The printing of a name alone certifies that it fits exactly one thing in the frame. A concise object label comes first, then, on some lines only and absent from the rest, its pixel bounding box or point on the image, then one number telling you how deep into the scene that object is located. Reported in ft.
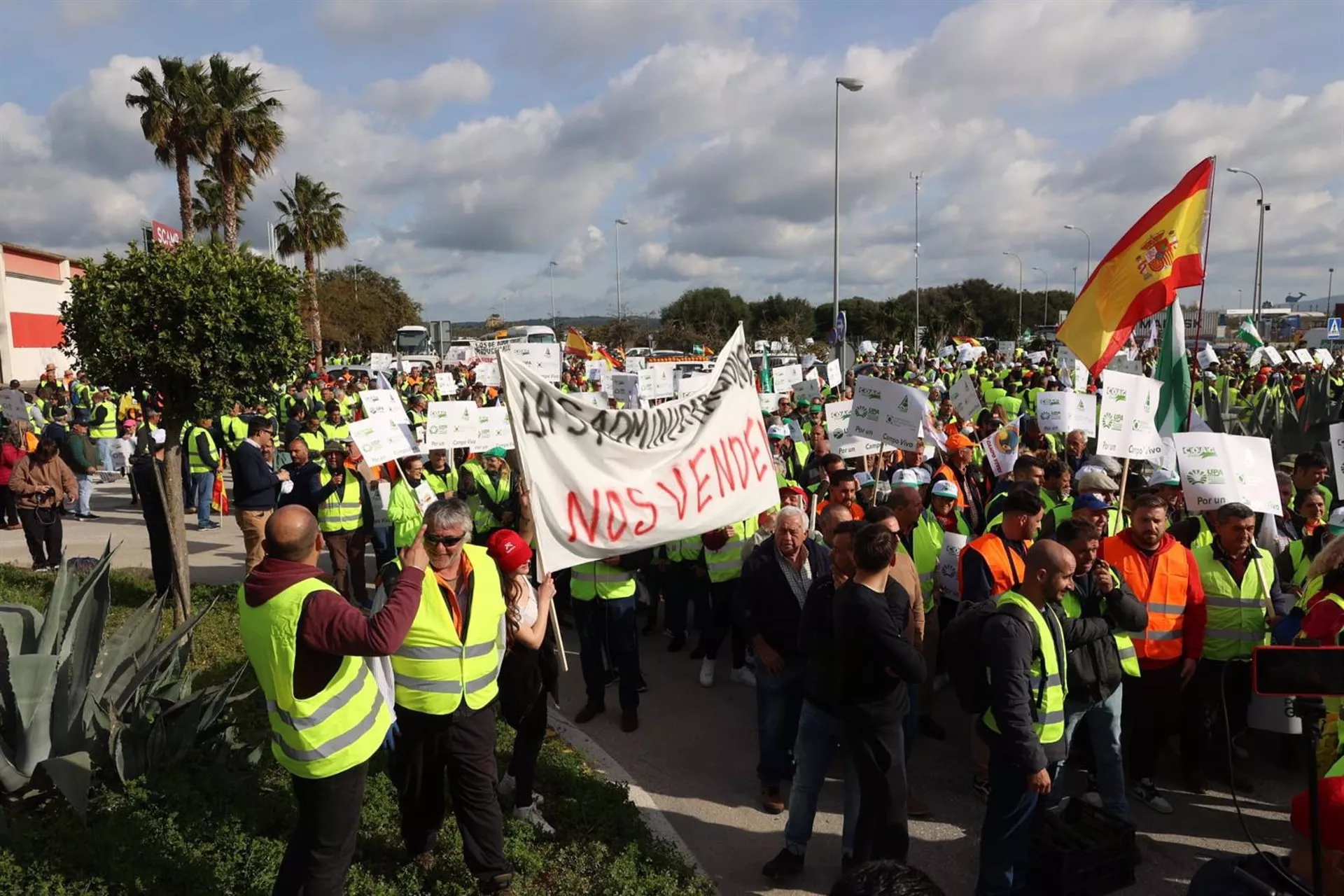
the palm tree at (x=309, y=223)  139.74
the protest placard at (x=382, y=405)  26.43
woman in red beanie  13.62
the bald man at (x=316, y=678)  10.19
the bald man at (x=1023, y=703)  11.64
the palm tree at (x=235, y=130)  86.99
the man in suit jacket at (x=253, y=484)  27.71
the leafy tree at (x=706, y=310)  207.51
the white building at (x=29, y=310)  120.26
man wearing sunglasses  12.25
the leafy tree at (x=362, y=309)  160.66
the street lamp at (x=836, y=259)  84.38
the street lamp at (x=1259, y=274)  110.93
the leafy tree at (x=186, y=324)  21.26
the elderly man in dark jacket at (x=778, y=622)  15.76
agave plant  14.10
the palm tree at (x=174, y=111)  83.66
